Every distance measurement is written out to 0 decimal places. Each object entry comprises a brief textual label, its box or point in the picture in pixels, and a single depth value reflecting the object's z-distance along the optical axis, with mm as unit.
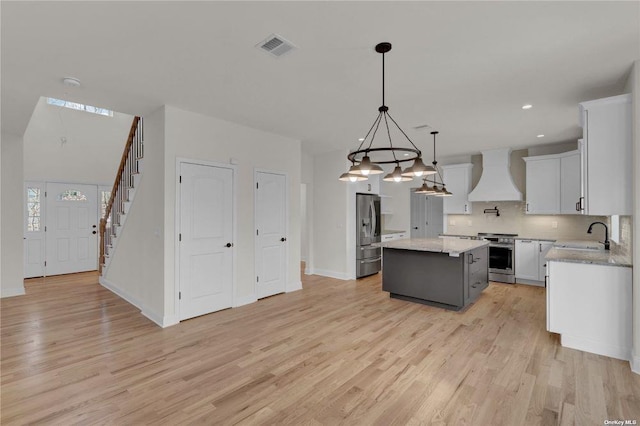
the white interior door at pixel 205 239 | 4051
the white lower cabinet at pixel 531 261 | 5738
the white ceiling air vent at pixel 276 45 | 2379
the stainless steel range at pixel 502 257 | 6020
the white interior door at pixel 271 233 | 5008
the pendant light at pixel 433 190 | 5049
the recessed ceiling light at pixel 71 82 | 3043
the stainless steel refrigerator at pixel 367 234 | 6488
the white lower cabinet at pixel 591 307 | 2939
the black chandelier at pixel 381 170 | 2533
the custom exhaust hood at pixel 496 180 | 6148
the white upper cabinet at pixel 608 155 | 2922
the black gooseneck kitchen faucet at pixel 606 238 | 4539
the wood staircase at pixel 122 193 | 4715
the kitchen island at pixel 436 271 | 4238
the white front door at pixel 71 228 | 6801
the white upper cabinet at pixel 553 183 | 5441
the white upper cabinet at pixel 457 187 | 6801
